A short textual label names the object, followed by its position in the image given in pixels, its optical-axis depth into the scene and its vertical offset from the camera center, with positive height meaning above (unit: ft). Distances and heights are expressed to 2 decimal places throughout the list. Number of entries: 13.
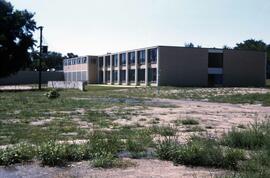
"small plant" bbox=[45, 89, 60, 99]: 84.85 -3.98
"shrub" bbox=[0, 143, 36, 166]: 20.69 -5.07
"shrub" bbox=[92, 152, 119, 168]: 20.02 -5.23
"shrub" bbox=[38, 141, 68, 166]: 20.44 -4.94
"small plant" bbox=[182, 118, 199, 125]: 39.58 -5.27
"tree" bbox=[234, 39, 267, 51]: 323.12 +38.87
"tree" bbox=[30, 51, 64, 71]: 348.28 +22.19
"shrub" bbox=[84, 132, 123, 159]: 21.95 -4.88
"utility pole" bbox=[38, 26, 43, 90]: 147.68 +15.97
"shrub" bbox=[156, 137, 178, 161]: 21.70 -4.88
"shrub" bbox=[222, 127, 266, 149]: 24.00 -4.60
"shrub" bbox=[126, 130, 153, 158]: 22.99 -5.19
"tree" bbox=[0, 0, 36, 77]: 143.83 +19.05
